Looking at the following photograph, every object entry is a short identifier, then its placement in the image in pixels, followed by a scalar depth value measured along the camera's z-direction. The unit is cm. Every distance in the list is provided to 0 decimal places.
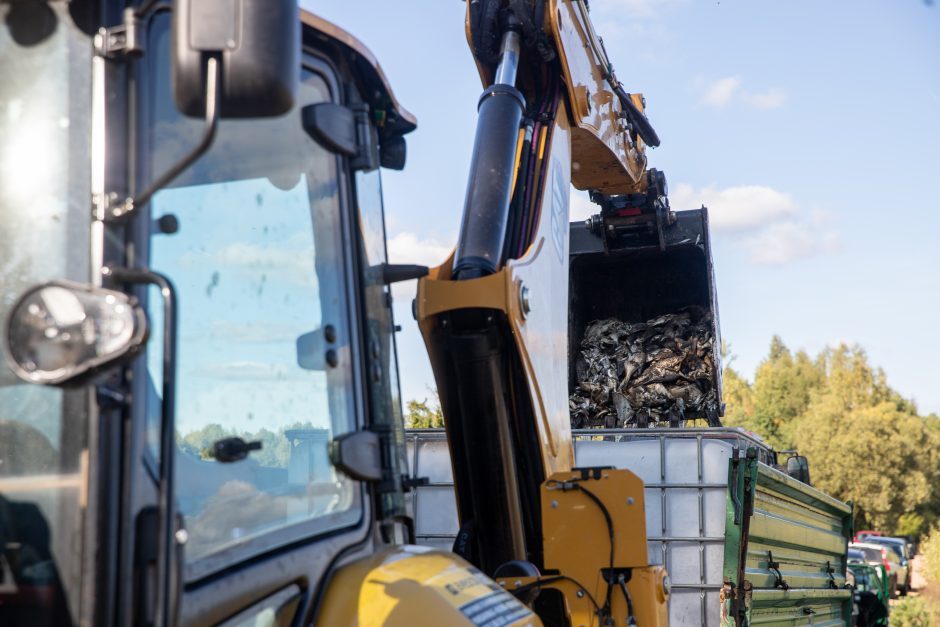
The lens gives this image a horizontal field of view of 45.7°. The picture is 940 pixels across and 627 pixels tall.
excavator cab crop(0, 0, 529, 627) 155
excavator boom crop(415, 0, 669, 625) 329
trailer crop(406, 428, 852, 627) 495
